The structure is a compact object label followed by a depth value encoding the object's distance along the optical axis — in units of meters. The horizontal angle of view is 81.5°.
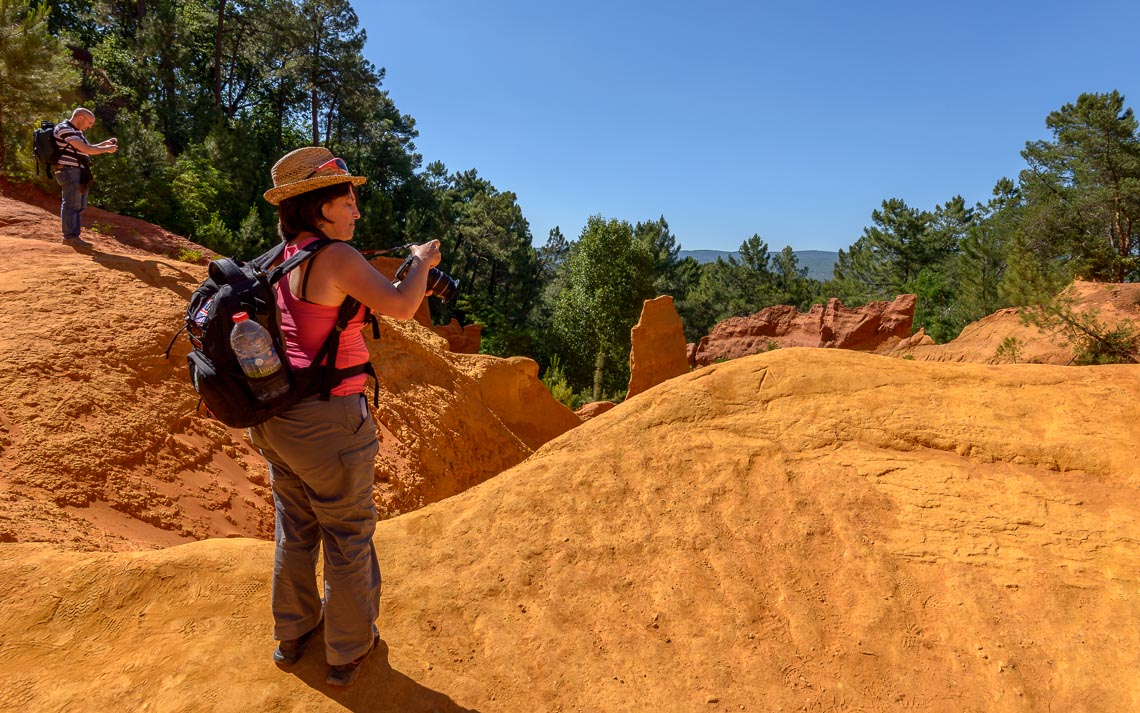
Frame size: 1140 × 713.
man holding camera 7.29
